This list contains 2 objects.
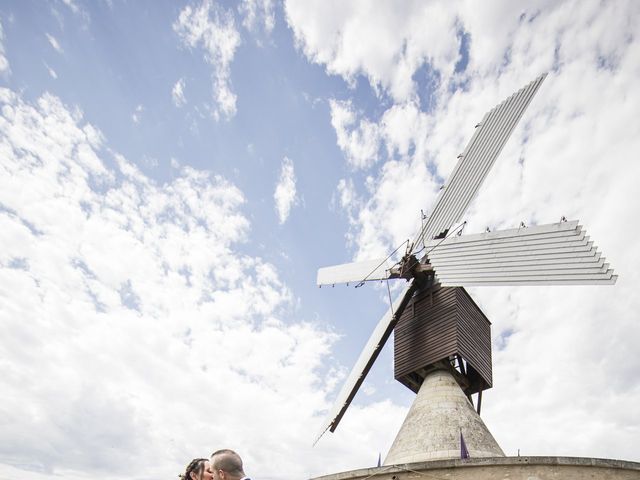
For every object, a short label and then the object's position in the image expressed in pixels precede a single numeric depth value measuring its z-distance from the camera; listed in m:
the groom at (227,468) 3.01
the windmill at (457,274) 12.56
